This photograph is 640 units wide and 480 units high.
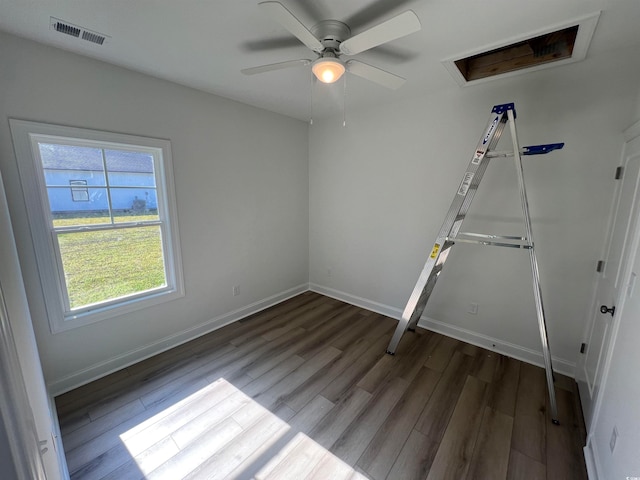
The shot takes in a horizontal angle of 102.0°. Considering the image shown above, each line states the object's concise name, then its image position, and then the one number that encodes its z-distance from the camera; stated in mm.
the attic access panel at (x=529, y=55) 1651
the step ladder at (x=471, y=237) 1786
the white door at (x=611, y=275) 1616
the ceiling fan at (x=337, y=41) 1196
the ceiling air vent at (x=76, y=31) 1558
